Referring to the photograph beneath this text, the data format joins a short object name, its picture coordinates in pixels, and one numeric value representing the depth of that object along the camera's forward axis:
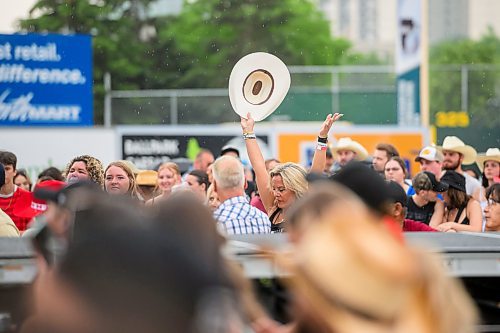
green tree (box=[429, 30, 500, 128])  38.69
